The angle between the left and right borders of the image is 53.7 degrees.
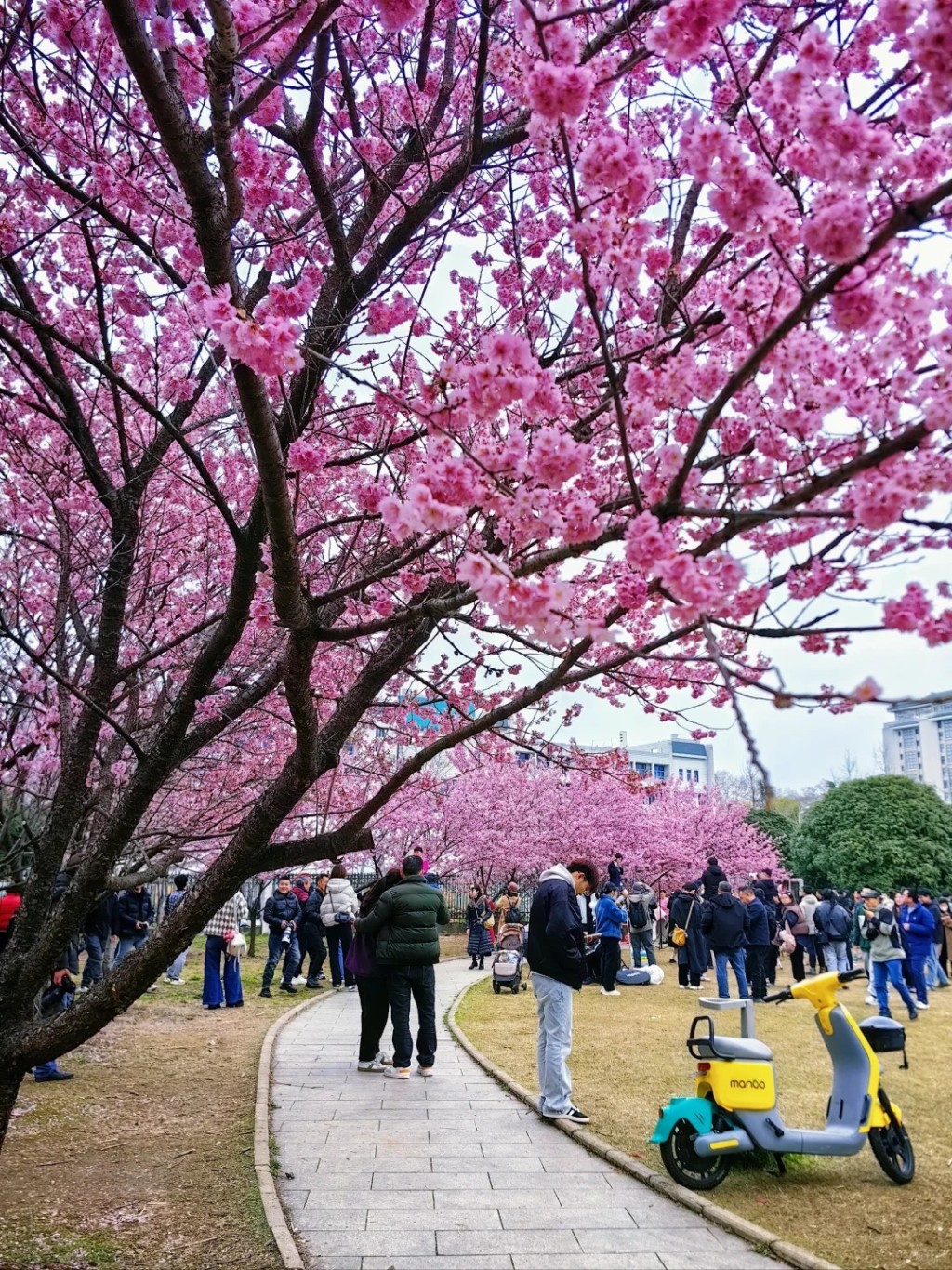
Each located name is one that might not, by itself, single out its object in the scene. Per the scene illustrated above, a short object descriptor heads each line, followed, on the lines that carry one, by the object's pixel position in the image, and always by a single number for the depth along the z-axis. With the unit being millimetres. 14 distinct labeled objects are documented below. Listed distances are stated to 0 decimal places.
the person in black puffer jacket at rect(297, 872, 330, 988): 13586
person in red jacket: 7051
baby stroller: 12867
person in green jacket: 7312
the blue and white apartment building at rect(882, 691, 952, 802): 76500
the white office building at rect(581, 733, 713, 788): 80250
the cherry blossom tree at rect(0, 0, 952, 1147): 2580
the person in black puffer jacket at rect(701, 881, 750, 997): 11250
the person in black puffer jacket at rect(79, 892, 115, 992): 11188
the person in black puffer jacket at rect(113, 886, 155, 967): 11773
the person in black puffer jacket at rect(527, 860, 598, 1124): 5992
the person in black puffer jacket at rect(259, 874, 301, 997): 13016
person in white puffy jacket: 12422
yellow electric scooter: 4828
